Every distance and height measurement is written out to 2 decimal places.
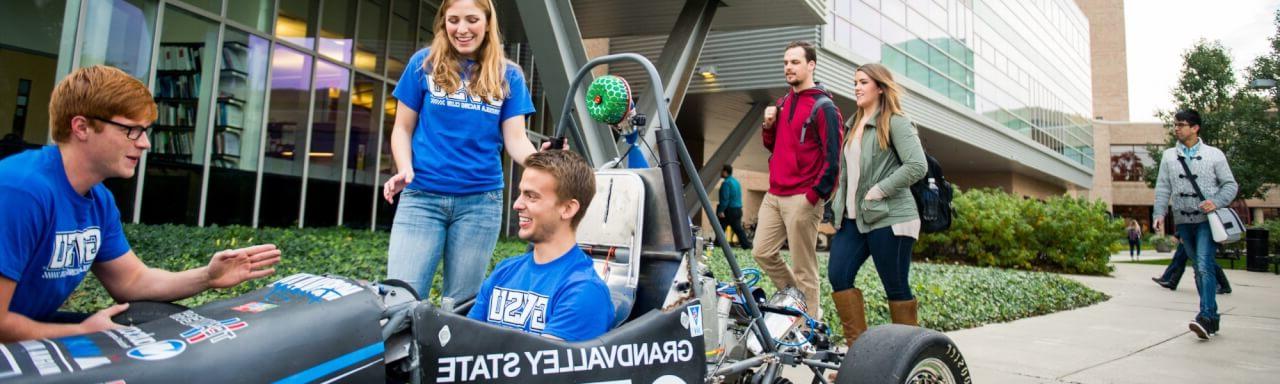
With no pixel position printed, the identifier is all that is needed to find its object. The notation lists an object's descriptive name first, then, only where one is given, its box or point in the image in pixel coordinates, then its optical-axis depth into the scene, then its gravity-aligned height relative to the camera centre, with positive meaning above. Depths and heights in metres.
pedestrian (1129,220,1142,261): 25.91 +0.73
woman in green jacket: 3.65 +0.23
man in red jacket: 4.01 +0.36
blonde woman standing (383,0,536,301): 2.66 +0.28
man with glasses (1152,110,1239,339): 5.57 +0.52
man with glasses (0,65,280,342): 1.50 +0.02
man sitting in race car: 2.00 -0.11
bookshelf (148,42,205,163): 8.78 +1.35
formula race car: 1.27 -0.23
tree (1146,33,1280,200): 27.84 +6.21
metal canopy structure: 9.52 +3.13
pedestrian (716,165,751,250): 13.66 +0.62
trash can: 15.98 +0.30
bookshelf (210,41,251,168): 9.48 +1.43
